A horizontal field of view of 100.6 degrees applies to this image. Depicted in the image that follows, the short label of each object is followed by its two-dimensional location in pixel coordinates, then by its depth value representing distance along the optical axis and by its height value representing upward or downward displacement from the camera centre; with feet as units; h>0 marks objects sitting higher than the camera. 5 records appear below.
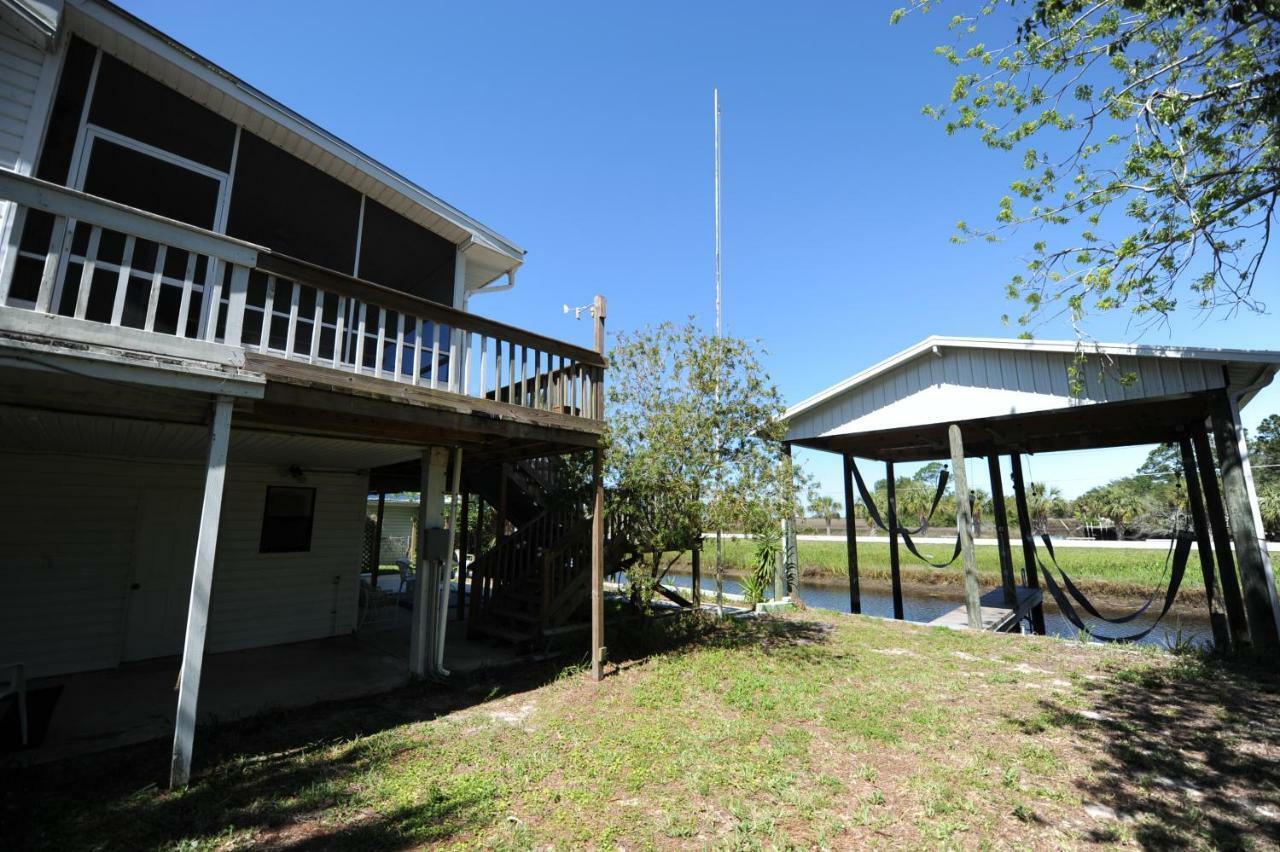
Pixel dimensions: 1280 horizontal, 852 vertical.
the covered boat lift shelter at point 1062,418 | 22.74 +5.50
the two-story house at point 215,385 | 12.42 +3.43
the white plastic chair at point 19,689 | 13.42 -4.28
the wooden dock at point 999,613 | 31.14 -6.00
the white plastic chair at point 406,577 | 40.27 -4.41
